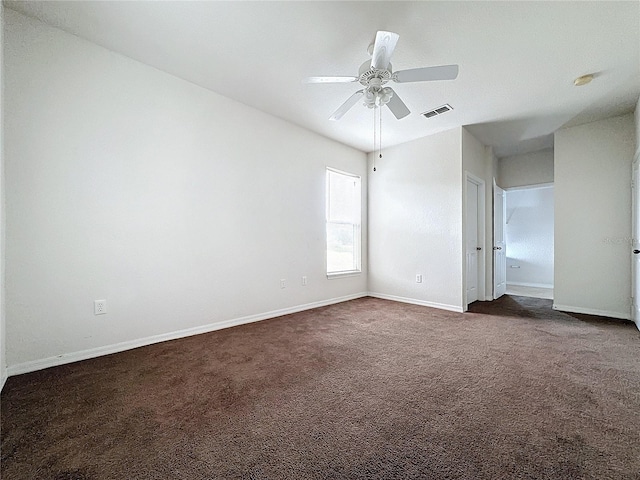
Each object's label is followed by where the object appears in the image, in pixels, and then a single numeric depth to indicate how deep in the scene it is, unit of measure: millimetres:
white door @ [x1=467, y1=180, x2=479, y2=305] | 4457
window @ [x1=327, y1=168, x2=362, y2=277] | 4562
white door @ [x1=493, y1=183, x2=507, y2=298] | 5047
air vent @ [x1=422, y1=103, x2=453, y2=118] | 3373
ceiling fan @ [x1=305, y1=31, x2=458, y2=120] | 1952
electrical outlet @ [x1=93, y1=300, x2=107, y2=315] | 2344
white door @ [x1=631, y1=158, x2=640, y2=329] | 3213
